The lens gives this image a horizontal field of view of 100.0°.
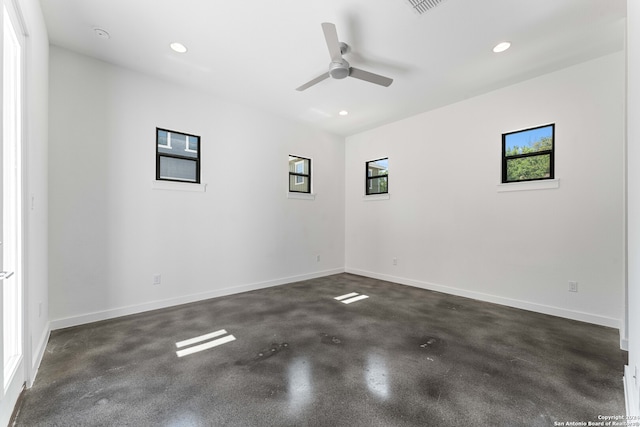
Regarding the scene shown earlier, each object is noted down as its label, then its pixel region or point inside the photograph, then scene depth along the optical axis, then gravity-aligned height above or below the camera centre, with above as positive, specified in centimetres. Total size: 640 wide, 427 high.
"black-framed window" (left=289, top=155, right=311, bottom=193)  536 +75
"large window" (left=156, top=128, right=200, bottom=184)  375 +79
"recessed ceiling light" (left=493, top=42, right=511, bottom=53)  288 +180
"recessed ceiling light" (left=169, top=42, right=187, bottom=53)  294 +182
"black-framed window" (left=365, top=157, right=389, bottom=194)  548 +74
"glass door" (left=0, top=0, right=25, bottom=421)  171 +6
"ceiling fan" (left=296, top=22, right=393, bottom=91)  241 +154
